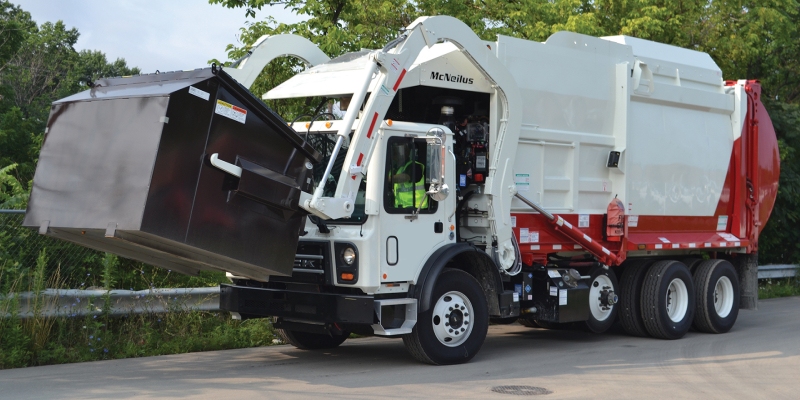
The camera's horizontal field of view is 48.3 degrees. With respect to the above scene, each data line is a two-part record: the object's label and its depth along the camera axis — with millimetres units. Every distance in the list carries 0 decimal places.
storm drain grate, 7535
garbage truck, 7031
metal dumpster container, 6734
